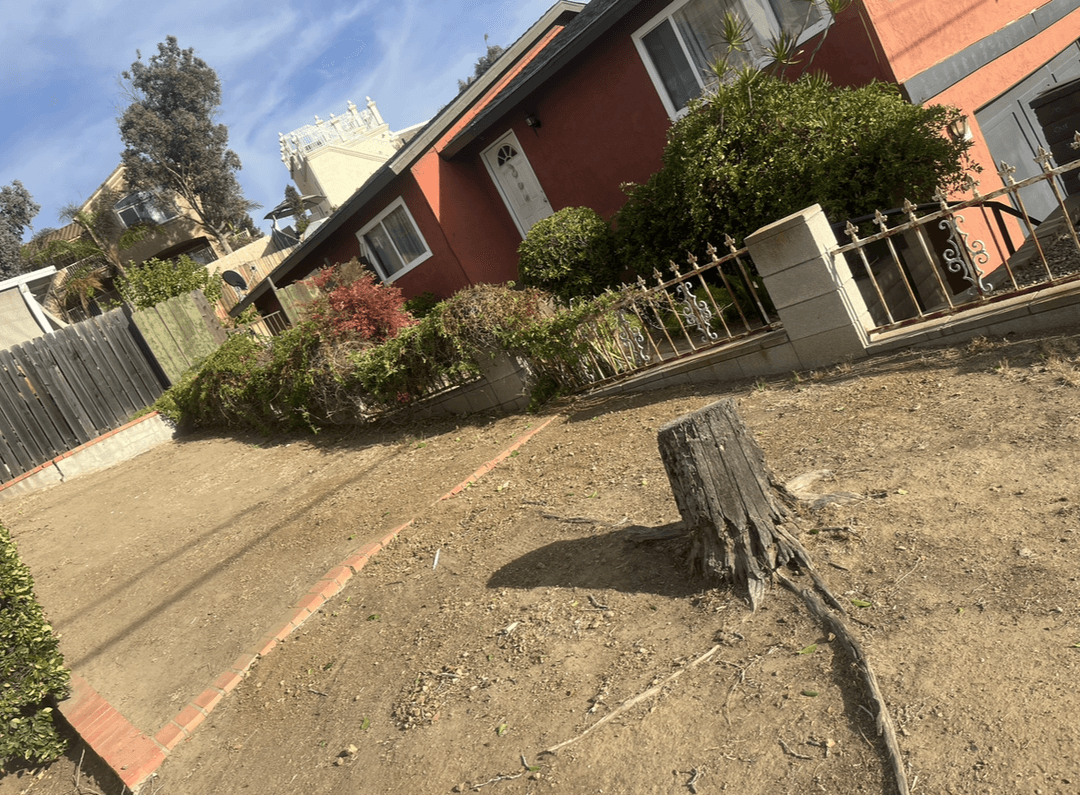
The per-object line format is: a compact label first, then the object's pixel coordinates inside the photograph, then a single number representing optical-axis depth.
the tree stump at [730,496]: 3.73
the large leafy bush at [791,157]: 7.43
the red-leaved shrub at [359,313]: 9.66
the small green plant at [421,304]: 14.91
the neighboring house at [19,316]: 18.41
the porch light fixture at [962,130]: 8.58
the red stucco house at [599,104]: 9.54
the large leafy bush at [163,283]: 20.48
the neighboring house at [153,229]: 37.00
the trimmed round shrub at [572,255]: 10.38
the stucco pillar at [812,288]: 5.98
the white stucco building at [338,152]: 38.66
